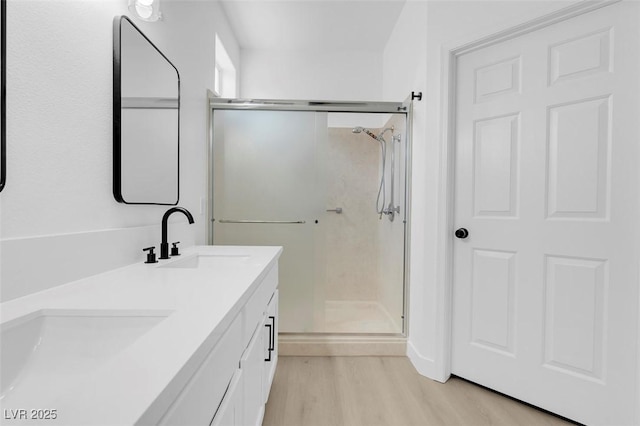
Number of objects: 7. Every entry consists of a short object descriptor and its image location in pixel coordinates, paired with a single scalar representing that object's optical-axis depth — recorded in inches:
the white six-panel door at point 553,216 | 55.0
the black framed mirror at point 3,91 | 28.2
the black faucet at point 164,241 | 53.2
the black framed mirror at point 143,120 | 45.6
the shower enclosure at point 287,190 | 90.8
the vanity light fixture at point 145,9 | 47.4
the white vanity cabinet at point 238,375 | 21.6
